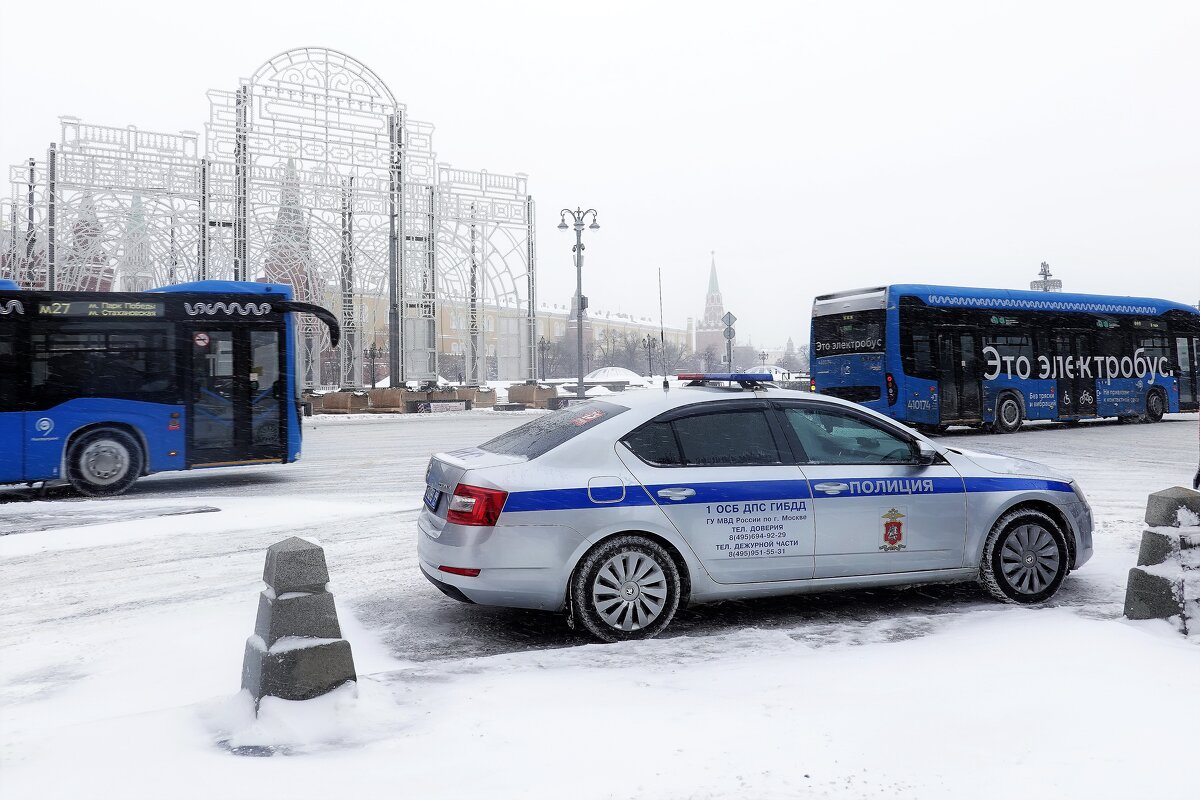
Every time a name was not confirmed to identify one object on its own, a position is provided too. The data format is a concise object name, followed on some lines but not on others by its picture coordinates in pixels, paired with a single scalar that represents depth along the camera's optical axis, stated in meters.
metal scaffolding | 29.45
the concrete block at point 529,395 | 36.41
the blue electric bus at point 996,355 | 18.30
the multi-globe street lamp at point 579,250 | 35.12
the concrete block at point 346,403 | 33.31
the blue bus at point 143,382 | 11.35
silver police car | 4.96
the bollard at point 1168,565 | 5.00
